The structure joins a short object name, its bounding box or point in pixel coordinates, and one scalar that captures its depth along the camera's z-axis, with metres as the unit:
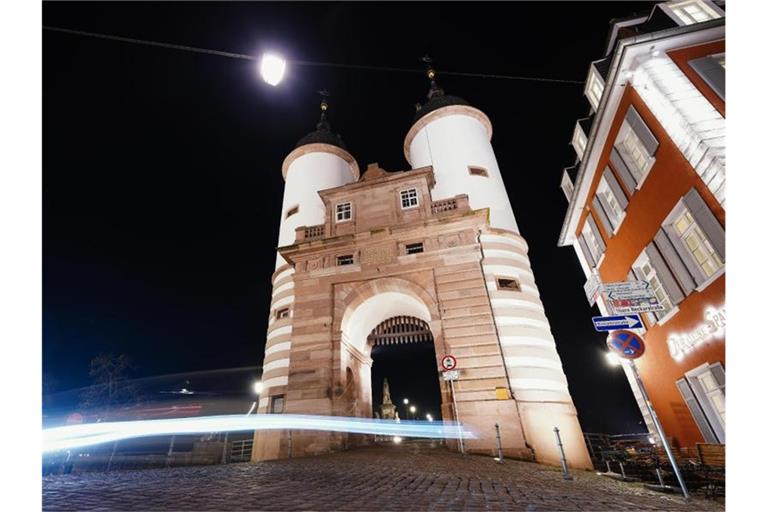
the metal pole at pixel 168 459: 18.02
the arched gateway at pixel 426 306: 13.52
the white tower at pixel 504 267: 14.27
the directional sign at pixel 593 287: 7.41
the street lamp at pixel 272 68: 8.61
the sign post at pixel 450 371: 13.07
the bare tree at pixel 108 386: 35.03
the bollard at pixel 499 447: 10.55
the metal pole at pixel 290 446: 12.97
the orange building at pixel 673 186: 10.19
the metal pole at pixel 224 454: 18.47
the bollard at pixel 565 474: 8.52
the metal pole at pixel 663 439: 6.16
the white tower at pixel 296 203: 19.17
